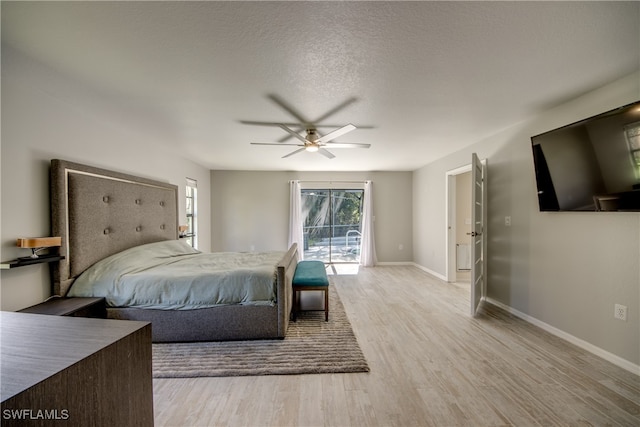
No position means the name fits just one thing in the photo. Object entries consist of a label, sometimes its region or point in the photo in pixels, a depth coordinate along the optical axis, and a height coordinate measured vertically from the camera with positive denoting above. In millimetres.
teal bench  2791 -792
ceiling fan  2599 +861
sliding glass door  6004 -190
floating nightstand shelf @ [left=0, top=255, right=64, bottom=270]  1693 -324
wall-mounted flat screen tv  1793 +395
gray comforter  2236 -650
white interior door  2893 -271
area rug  1931 -1228
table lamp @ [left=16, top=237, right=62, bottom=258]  1792 -197
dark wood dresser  593 -428
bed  2098 -462
